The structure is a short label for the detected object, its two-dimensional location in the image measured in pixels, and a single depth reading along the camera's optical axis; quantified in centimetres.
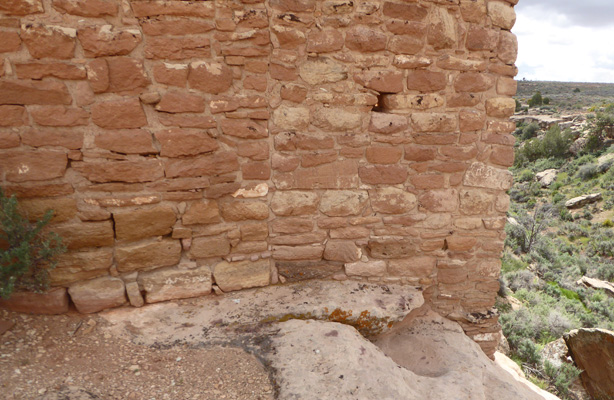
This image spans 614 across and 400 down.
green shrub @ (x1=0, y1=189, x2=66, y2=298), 204
